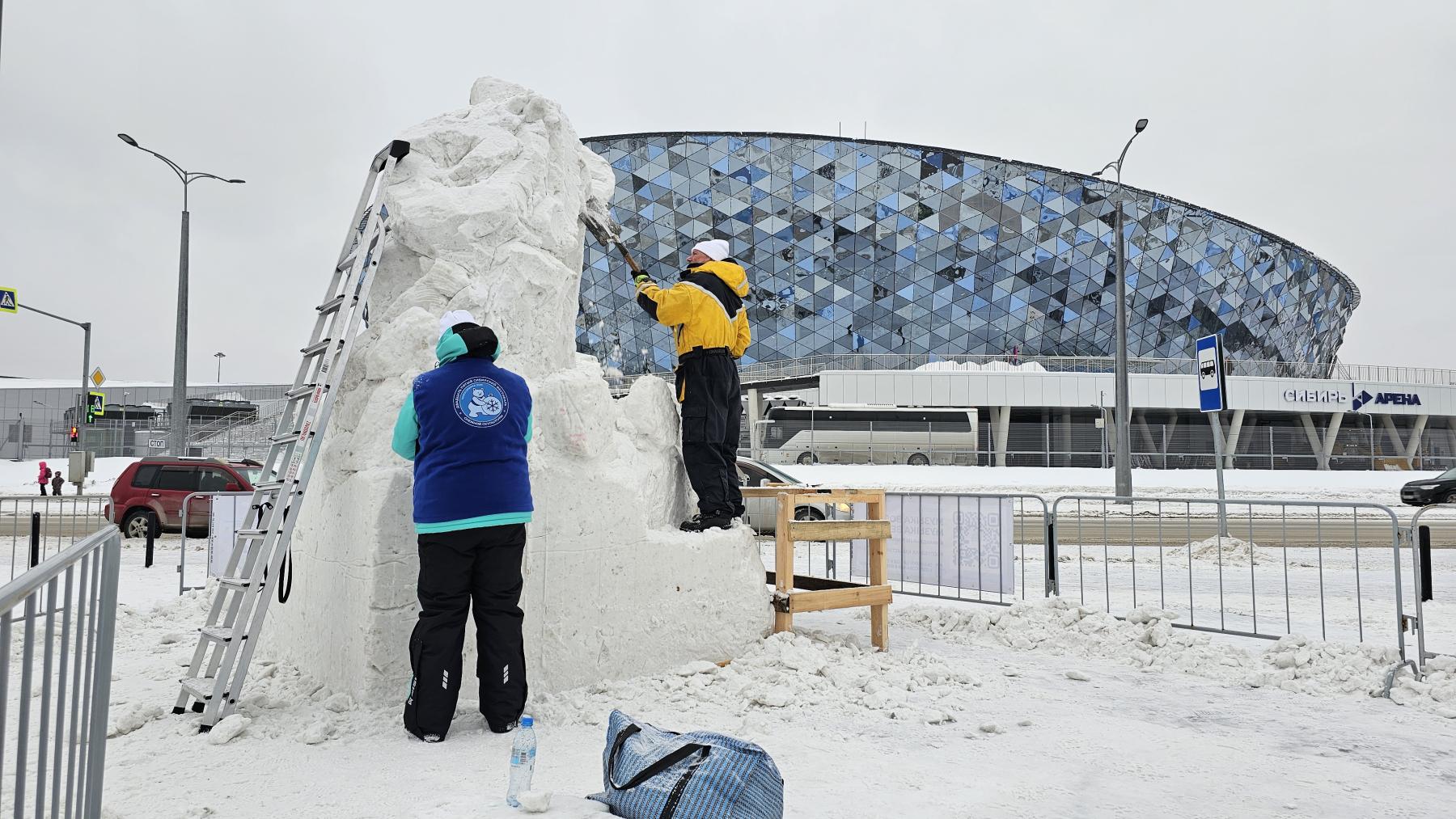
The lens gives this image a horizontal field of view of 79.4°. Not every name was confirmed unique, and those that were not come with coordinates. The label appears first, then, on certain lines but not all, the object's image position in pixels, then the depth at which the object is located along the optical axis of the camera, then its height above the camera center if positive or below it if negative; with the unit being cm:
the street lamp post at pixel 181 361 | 1795 +187
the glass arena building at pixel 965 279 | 4166 +1085
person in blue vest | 405 -31
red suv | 1487 -61
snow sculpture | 452 -11
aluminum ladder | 424 -13
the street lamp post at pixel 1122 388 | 1802 +152
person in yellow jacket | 564 +55
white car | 1373 -67
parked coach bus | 3269 +77
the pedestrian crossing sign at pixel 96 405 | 2894 +157
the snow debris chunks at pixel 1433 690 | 507 -133
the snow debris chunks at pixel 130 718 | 409 -128
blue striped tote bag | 302 -114
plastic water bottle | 330 -115
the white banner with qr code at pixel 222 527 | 933 -80
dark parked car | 2053 -63
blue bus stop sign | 966 +97
